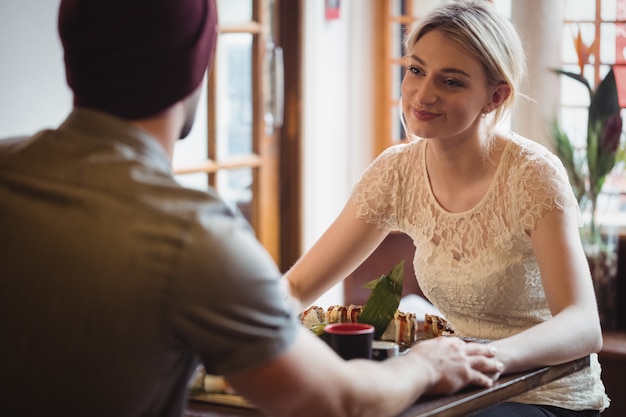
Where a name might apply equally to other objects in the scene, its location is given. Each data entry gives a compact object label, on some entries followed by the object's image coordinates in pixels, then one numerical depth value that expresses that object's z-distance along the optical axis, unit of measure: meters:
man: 1.24
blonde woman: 1.97
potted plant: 3.28
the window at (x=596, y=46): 4.03
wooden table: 1.50
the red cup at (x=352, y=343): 1.60
